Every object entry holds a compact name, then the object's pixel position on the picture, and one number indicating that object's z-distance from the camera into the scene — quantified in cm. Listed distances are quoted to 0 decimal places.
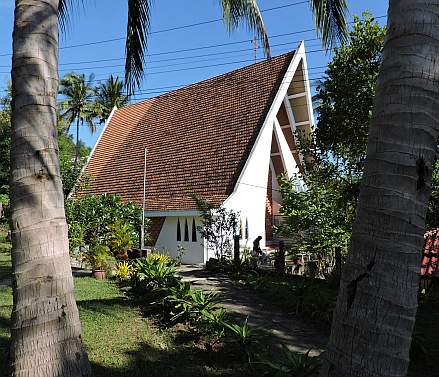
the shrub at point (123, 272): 1226
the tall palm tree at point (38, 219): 231
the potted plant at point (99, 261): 1284
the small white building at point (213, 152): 1867
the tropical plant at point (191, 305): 694
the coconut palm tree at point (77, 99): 4764
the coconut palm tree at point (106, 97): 4966
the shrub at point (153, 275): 927
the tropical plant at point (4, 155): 2964
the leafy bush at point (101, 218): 1536
